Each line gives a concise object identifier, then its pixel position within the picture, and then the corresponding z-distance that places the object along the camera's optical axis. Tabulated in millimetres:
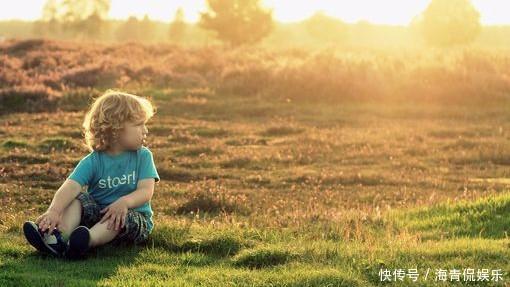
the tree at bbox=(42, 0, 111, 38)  94250
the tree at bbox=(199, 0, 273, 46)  62500
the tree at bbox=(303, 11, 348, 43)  97125
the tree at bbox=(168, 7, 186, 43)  105338
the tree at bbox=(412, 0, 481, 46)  69188
